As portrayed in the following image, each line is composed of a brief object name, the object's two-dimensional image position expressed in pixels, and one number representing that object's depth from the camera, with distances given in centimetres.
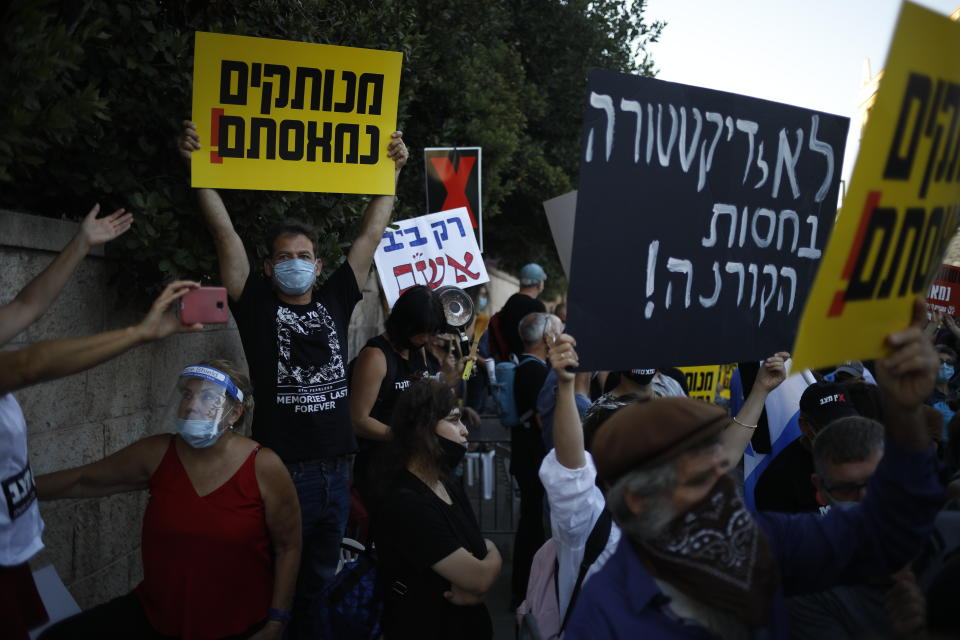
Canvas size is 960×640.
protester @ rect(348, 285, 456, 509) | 464
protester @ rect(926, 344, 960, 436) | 590
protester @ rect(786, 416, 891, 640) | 235
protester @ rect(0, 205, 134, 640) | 243
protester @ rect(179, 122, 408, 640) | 384
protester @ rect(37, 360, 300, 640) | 318
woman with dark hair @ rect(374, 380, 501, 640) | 328
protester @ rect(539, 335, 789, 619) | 274
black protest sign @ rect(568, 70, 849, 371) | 287
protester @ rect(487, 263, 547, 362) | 751
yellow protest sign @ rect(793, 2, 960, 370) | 206
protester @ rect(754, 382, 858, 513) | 364
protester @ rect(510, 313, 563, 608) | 575
